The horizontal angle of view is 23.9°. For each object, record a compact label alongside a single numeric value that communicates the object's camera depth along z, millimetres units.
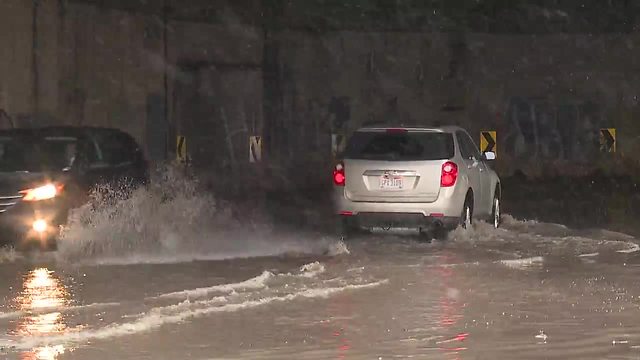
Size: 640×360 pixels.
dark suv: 18094
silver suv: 19562
